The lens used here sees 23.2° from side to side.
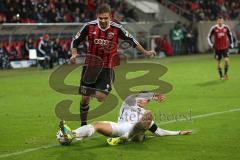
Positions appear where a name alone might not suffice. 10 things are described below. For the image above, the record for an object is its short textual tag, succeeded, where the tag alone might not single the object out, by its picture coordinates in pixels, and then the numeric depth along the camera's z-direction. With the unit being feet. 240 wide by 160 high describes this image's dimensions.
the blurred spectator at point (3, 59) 92.43
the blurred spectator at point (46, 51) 92.99
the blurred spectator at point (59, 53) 97.24
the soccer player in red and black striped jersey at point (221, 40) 71.00
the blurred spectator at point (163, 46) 119.03
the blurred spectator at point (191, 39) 125.38
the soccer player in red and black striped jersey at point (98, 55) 34.22
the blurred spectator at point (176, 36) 122.52
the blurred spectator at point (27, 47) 95.40
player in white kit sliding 30.16
